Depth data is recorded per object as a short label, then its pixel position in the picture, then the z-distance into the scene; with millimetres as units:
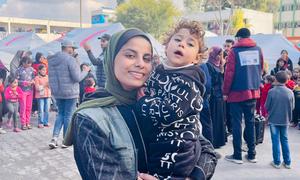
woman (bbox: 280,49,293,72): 9247
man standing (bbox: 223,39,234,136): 6814
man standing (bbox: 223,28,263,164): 5117
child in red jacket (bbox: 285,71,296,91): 7791
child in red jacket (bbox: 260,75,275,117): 7914
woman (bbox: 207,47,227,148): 5688
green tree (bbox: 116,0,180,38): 43594
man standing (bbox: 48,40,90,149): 6074
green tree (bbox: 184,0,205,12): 59894
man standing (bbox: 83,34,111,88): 5945
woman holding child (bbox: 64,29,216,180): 1368
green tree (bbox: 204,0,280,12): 42569
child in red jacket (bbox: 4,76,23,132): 7426
